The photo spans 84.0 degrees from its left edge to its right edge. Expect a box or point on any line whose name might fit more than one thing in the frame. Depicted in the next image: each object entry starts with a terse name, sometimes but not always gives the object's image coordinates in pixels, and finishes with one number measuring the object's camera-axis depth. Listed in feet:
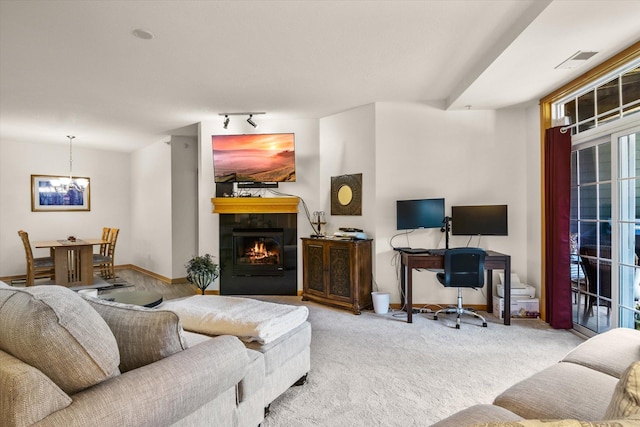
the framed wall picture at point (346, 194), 15.58
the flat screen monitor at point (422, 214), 14.11
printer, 13.47
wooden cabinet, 14.08
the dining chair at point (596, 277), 10.75
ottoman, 6.12
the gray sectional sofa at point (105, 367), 3.28
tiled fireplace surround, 17.15
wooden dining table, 17.90
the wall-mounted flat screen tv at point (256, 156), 16.42
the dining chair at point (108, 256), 20.70
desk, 12.56
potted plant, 15.43
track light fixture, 16.38
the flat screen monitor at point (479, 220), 13.52
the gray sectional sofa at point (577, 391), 2.76
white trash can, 13.93
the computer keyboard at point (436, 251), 13.03
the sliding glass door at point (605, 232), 9.86
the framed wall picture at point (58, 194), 22.30
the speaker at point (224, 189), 17.34
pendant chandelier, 22.48
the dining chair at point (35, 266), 17.51
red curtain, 11.91
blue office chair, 12.19
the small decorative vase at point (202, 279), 15.49
